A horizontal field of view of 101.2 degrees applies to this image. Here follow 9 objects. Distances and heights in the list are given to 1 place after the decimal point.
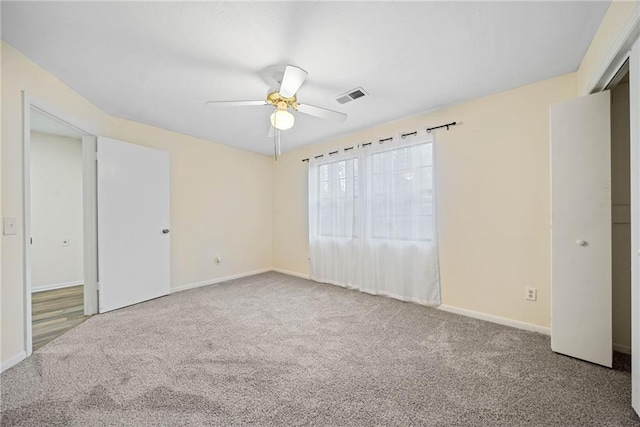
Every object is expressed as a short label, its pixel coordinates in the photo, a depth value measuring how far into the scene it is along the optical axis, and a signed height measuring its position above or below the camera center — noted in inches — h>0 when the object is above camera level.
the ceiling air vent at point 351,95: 99.7 +46.5
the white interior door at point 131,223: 116.3 -4.1
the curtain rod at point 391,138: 114.5 +37.8
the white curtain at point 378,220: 121.2 -3.3
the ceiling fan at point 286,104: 77.7 +37.2
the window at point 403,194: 121.1 +9.6
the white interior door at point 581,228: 71.1 -4.5
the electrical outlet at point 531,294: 94.3 -29.5
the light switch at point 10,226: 72.8 -2.9
